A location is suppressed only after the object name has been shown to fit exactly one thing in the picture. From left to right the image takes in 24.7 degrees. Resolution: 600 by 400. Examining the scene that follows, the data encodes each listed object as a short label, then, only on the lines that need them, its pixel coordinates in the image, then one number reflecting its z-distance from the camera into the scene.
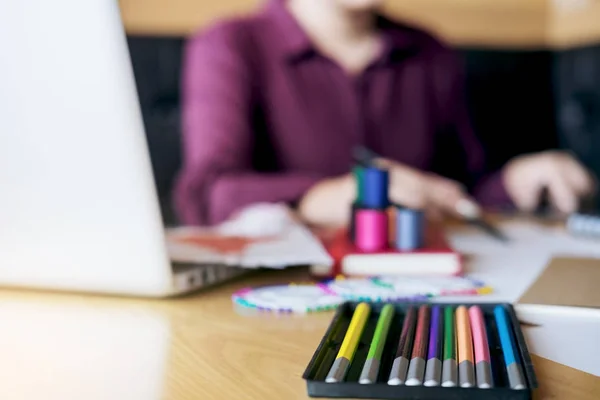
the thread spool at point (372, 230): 1.14
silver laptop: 0.96
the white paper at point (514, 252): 1.09
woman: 1.51
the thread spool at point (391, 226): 1.16
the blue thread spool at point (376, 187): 1.16
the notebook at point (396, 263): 1.12
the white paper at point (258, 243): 1.11
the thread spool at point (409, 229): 1.14
